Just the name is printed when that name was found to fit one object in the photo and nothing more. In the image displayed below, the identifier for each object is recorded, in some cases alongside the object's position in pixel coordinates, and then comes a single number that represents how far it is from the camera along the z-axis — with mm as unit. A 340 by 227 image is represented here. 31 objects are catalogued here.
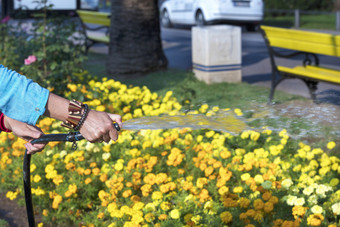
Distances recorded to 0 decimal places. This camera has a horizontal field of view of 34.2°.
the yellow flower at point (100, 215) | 3589
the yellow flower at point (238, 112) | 3118
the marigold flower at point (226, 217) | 3148
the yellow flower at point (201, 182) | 3627
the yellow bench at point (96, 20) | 11648
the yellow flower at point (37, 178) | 4055
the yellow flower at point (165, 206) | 3346
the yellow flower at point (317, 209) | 3164
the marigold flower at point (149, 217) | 3232
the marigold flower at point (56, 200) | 3793
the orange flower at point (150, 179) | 3707
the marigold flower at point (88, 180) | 3901
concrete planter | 8523
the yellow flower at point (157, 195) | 3471
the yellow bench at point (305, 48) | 5719
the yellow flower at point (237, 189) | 3471
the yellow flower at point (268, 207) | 3165
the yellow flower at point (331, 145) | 3982
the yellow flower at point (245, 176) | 3696
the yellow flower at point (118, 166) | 4055
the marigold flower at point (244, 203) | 3270
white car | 18953
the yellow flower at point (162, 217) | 3182
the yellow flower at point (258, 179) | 3658
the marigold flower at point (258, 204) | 3189
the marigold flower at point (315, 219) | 2996
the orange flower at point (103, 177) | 3938
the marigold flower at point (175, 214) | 3176
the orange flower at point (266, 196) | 3291
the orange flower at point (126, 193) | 3647
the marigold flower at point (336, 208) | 3221
